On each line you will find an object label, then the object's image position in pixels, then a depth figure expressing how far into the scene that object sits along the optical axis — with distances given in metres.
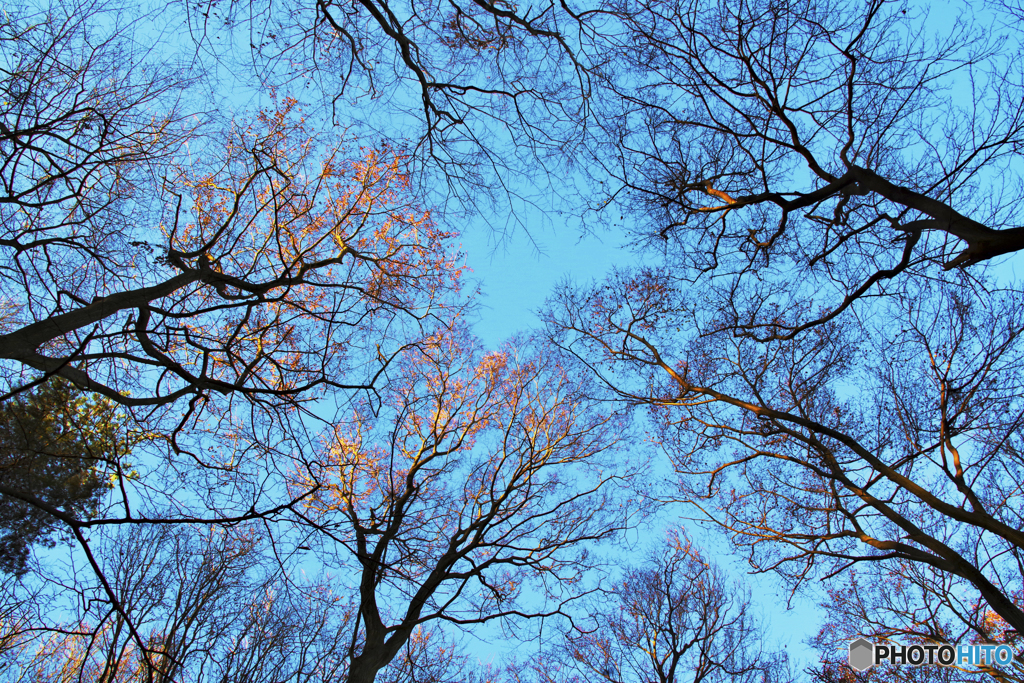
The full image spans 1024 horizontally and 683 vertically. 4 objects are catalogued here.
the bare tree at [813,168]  4.90
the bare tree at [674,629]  11.07
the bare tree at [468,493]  7.52
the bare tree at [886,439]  6.21
